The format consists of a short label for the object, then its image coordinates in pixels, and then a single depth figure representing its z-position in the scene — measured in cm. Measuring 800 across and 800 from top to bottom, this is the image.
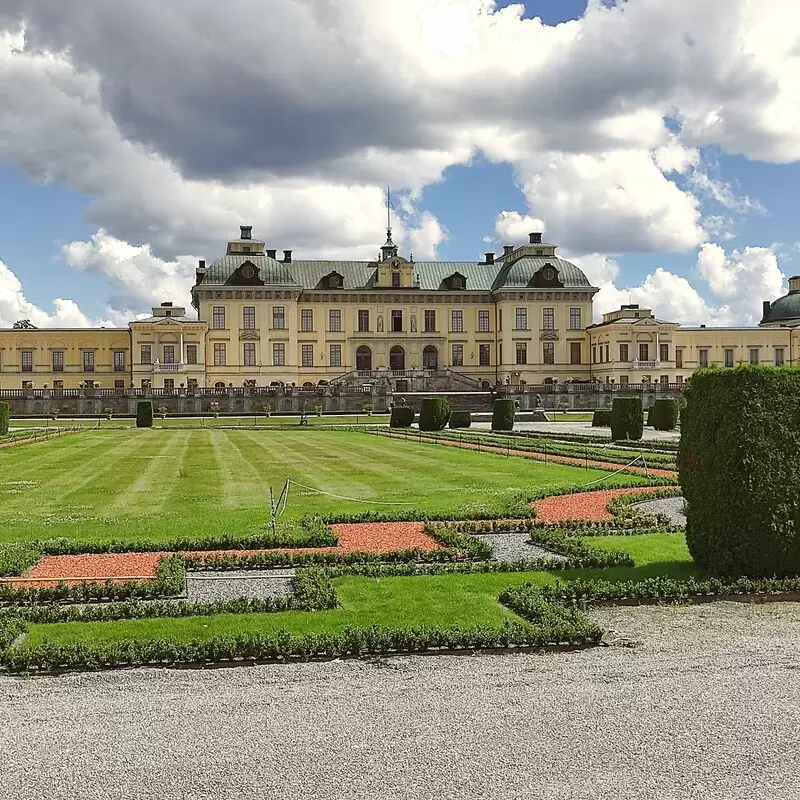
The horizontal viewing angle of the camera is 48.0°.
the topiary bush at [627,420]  3447
